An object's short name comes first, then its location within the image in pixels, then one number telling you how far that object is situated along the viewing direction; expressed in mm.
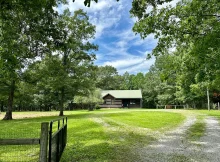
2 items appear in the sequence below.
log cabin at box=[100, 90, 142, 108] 51144
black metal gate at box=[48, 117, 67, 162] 4004
